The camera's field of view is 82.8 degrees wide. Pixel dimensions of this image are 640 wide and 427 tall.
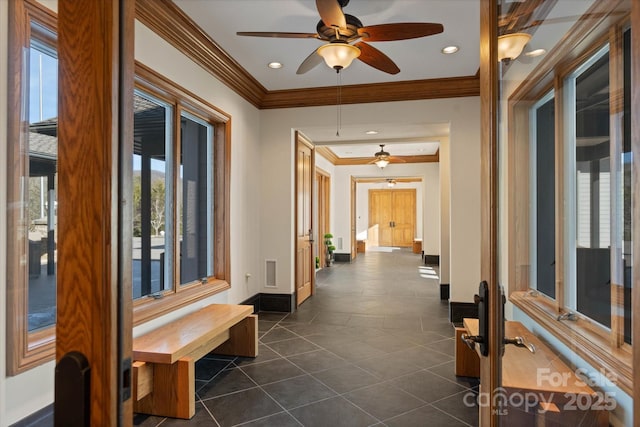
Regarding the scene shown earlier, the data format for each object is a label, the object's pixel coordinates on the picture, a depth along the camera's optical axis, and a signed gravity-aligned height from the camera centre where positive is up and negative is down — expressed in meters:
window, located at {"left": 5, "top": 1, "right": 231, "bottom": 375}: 1.07 +0.13
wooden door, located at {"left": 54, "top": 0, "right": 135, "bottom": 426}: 0.83 +0.01
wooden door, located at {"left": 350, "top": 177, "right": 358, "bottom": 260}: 10.67 -0.02
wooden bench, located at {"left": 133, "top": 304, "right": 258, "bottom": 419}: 2.33 -1.00
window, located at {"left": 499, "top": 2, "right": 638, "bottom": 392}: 1.06 +0.09
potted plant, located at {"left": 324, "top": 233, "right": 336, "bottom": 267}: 9.31 -0.80
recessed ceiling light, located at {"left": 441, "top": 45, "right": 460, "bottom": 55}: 3.54 +1.66
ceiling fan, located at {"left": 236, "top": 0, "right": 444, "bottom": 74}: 2.43 +1.33
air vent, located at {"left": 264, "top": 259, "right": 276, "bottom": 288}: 4.98 -0.76
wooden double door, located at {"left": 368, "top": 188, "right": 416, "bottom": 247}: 14.86 +0.01
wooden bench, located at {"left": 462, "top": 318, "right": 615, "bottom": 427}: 1.20 -0.68
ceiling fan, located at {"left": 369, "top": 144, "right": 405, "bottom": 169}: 7.73 +1.30
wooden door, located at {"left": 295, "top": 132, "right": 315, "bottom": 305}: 5.23 -0.04
